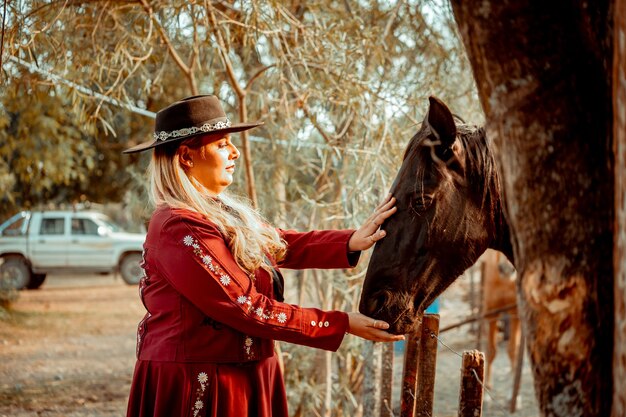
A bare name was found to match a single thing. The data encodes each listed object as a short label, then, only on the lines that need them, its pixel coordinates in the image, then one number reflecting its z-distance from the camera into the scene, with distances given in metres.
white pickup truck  16.45
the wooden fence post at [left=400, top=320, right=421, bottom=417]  2.75
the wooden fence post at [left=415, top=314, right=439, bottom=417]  2.67
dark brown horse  2.34
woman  2.13
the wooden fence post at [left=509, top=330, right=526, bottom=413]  6.80
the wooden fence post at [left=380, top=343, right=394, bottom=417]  3.66
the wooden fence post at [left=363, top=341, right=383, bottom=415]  4.06
